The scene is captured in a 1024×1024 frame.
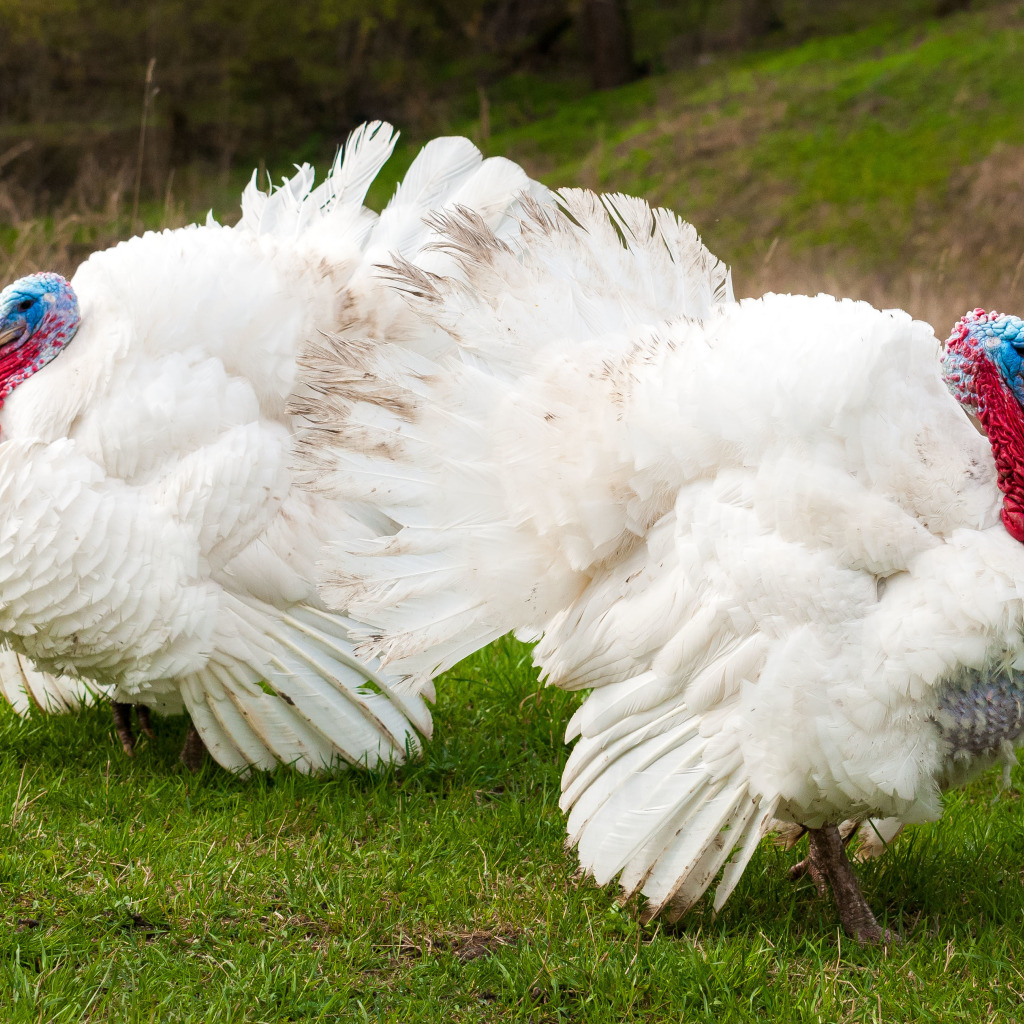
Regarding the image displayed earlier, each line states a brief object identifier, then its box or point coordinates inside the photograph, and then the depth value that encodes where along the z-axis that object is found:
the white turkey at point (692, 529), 5.96
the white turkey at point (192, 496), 7.89
